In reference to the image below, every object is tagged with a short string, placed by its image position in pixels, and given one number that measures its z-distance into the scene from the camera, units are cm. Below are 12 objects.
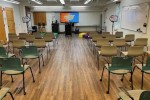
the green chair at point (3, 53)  324
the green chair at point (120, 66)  235
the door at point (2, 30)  659
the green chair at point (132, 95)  157
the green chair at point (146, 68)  235
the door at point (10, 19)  748
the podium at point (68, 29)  1008
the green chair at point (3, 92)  165
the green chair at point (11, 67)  238
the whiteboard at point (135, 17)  479
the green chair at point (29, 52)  336
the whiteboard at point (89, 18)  1101
